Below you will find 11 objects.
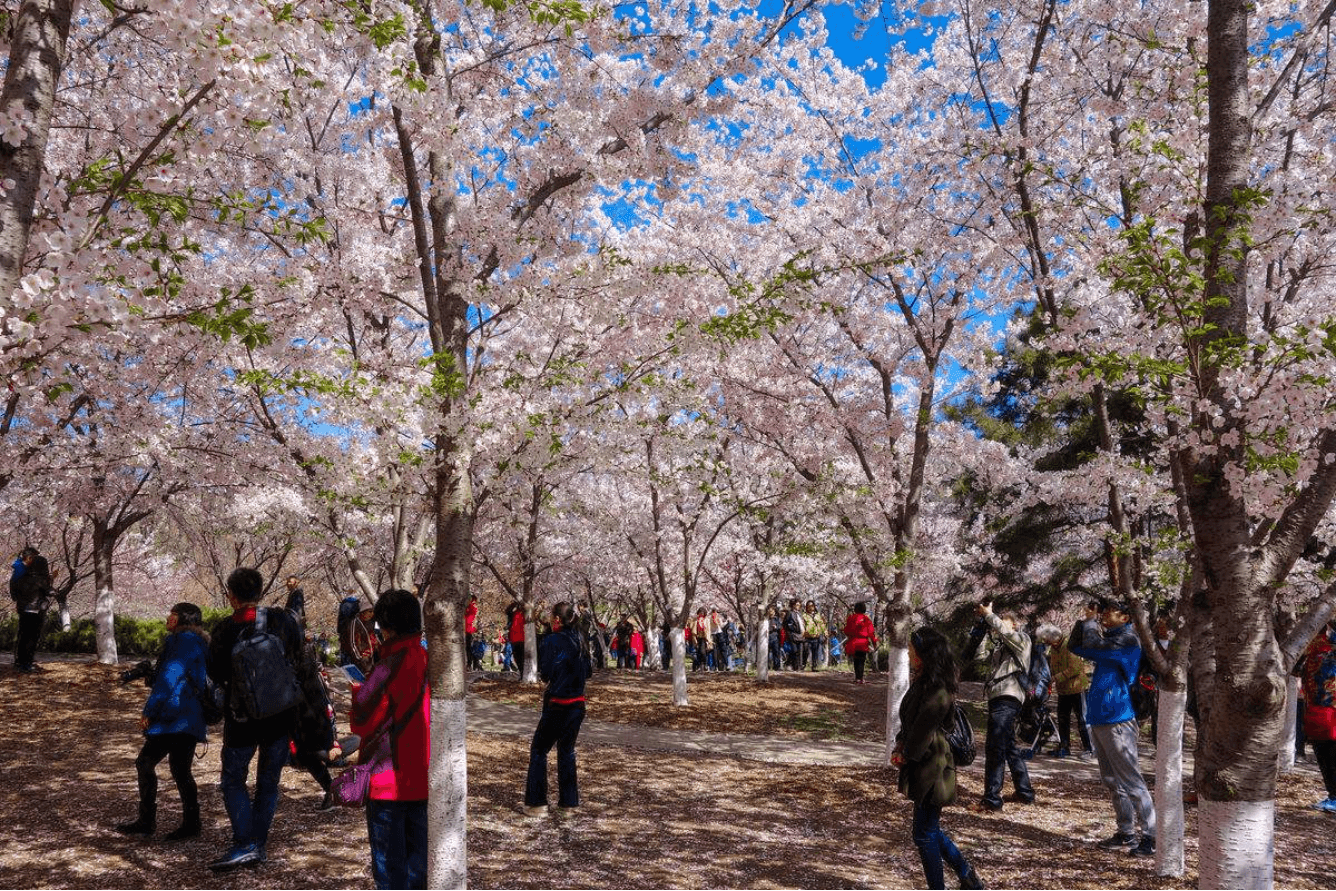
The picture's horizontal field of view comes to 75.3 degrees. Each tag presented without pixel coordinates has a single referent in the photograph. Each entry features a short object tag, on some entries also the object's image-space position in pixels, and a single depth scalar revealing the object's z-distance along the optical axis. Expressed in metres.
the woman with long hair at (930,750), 5.08
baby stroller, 9.71
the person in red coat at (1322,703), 8.30
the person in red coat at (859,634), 20.31
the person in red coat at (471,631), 21.48
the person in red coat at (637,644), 29.89
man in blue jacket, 6.77
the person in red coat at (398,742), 4.43
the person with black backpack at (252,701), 5.30
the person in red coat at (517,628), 19.69
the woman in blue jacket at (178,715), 5.75
